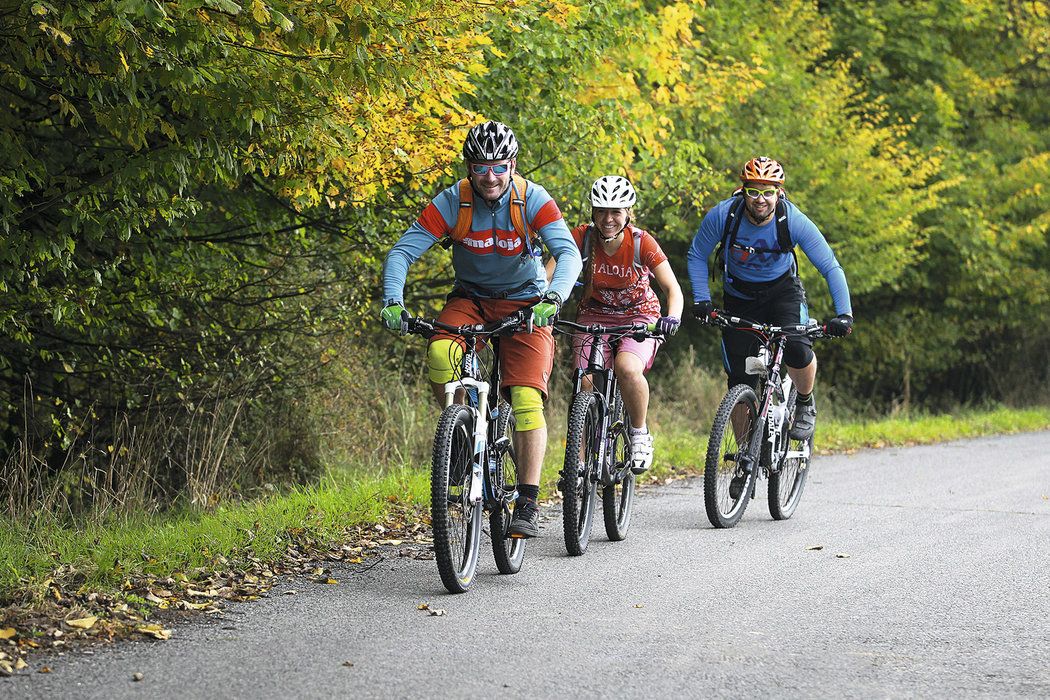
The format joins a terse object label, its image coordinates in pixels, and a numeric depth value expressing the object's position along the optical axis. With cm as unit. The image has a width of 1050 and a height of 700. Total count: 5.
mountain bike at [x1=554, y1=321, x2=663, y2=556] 1412
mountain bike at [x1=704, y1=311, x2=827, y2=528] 1627
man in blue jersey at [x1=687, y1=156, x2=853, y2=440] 1662
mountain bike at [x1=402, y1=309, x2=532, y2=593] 1194
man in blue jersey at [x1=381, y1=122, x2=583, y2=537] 1294
